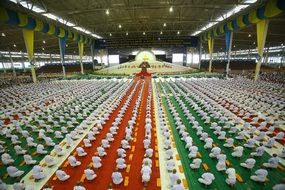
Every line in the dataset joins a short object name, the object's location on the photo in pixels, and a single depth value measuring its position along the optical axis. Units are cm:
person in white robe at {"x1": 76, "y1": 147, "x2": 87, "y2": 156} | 843
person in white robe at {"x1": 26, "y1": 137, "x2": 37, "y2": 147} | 943
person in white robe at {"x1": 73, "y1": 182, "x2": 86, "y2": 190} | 550
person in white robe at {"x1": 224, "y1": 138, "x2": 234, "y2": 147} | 889
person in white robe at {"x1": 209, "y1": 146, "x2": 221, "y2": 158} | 789
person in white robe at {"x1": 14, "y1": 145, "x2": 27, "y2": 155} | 863
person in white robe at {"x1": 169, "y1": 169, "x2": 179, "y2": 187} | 613
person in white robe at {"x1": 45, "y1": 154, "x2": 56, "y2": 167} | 778
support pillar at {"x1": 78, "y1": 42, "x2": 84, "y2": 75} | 4202
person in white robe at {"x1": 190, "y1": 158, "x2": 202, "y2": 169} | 730
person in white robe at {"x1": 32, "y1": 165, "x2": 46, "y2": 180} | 682
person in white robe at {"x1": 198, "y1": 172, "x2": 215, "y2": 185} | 636
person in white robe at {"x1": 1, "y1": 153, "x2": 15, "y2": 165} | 783
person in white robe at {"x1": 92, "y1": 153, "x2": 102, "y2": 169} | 749
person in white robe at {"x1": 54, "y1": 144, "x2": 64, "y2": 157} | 855
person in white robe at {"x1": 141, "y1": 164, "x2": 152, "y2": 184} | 655
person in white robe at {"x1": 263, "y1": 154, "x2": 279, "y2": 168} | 720
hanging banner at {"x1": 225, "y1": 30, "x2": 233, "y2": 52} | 3069
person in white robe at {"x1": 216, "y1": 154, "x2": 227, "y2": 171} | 718
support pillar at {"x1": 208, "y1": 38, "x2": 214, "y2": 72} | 3930
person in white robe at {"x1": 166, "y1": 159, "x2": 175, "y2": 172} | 726
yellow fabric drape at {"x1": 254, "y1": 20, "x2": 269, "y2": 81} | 2242
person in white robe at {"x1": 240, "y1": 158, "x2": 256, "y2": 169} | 712
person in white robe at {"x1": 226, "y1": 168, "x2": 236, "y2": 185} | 623
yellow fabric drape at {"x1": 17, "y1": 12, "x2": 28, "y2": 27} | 2121
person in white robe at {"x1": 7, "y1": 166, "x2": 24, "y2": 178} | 692
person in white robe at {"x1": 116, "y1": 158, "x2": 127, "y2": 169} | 738
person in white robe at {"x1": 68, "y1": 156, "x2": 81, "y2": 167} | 763
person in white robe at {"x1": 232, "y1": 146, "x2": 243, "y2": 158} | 805
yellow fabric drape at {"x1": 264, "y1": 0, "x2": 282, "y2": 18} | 1727
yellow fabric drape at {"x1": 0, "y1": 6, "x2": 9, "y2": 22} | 1823
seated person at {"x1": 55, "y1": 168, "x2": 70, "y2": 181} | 664
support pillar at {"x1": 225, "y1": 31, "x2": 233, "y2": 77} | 3071
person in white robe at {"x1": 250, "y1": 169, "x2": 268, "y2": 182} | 638
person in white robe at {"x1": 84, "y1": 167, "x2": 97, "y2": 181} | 671
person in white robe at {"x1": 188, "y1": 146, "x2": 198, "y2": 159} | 806
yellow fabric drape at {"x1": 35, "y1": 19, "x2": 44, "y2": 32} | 2478
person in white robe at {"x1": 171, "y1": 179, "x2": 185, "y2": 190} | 544
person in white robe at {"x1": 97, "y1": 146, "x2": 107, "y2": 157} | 831
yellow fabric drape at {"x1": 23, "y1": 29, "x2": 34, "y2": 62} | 2541
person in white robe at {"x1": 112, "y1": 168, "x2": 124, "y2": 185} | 643
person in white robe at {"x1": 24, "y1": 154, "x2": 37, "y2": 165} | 782
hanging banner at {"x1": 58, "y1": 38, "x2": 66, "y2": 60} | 3350
